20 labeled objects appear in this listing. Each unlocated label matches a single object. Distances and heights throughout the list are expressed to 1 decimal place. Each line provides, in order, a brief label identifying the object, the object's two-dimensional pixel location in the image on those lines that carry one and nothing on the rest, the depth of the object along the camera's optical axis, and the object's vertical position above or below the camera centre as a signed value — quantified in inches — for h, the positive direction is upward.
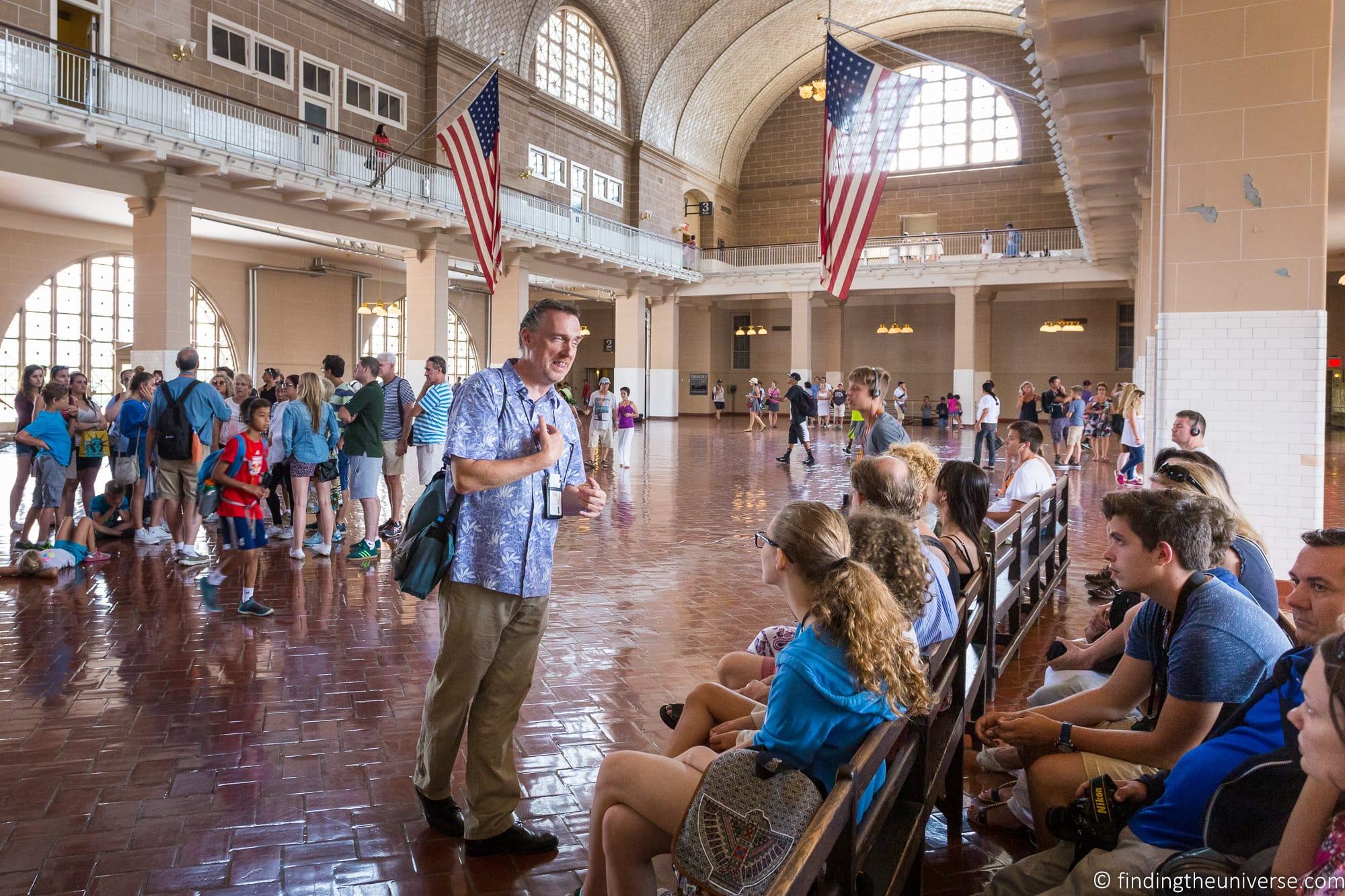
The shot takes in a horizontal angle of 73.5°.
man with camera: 68.7 -29.7
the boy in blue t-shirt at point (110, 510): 309.9 -34.6
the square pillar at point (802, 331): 1151.6 +113.3
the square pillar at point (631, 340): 1151.6 +99.9
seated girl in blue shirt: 76.4 -23.6
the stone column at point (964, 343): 1071.6 +94.0
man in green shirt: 281.0 -9.8
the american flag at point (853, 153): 304.8 +91.3
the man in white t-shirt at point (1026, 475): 251.3 -15.1
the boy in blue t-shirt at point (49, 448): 265.7 -11.2
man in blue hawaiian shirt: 106.1 -19.8
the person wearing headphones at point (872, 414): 222.1 +1.6
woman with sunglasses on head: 119.0 -17.1
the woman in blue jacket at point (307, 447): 268.7 -10.0
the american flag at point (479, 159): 431.8 +125.1
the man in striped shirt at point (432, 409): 286.8 +1.9
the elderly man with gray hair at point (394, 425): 299.6 -3.4
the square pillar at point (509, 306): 887.7 +109.3
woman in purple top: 629.9 -4.5
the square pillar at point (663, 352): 1197.1 +88.0
